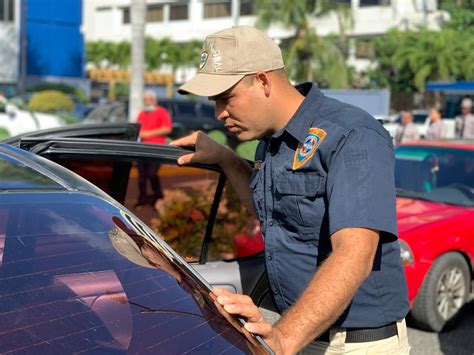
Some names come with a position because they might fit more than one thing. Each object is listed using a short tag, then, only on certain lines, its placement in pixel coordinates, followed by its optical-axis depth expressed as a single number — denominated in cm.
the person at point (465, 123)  1463
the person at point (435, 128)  1491
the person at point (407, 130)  1394
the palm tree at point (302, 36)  2372
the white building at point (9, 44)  4094
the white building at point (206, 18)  4631
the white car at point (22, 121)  1179
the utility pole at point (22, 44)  3832
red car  559
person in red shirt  1021
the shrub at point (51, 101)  2301
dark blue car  172
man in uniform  209
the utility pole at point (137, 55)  1212
